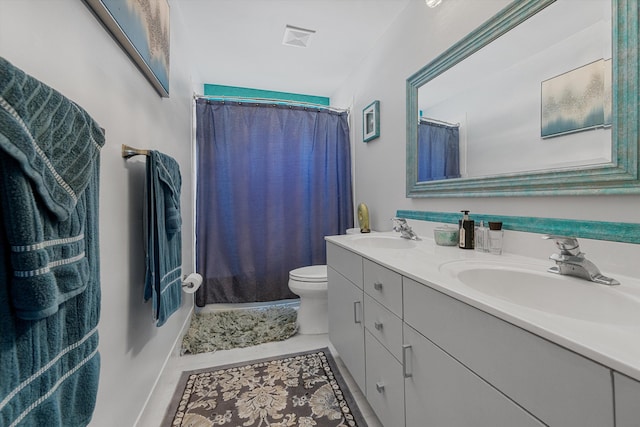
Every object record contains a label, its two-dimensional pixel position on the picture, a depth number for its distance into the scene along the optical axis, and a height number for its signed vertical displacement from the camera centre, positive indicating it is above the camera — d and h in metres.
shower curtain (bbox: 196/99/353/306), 2.36 +0.14
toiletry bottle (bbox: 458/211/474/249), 1.19 -0.12
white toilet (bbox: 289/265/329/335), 1.94 -0.75
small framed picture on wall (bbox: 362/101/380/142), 2.06 +0.71
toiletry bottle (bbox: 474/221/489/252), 1.12 -0.14
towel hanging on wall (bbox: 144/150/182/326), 1.09 -0.09
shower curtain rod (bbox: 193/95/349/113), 2.38 +1.01
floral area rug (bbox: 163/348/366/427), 1.21 -0.97
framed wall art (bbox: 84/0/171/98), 0.85 +0.69
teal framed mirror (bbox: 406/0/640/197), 0.76 +0.38
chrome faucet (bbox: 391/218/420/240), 1.55 -0.14
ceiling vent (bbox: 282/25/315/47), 1.97 +1.35
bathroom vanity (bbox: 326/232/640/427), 0.42 -0.30
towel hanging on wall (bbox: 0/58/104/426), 0.42 -0.08
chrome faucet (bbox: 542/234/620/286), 0.72 -0.17
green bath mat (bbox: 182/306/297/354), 1.84 -0.92
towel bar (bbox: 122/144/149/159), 1.00 +0.23
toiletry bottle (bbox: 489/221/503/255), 1.08 -0.13
